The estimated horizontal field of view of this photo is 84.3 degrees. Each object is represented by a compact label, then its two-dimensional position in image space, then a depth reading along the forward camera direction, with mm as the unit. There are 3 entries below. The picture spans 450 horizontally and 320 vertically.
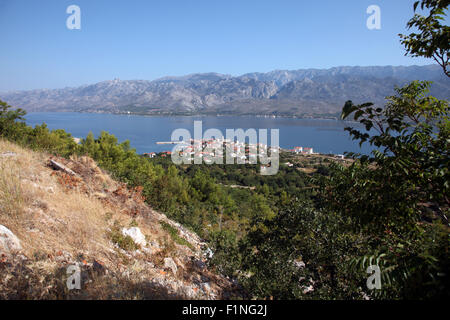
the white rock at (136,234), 4457
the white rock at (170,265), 3941
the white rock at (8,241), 2801
